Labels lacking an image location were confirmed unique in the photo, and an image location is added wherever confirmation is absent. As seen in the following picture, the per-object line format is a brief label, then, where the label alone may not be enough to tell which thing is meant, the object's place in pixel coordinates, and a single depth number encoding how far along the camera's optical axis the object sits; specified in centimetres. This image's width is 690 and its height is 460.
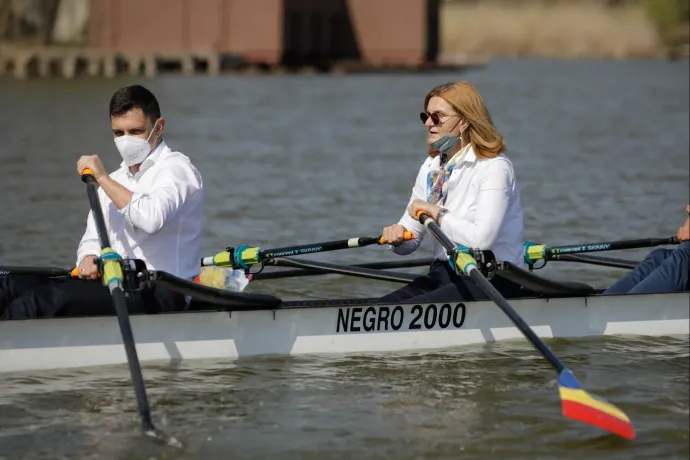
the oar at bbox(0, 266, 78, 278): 1794
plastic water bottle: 1861
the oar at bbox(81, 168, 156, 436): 1535
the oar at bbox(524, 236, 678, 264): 1995
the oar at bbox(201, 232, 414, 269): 1950
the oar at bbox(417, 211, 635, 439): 1514
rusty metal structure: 11531
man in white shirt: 1619
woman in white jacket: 1708
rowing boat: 1698
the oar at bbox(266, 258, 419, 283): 2016
